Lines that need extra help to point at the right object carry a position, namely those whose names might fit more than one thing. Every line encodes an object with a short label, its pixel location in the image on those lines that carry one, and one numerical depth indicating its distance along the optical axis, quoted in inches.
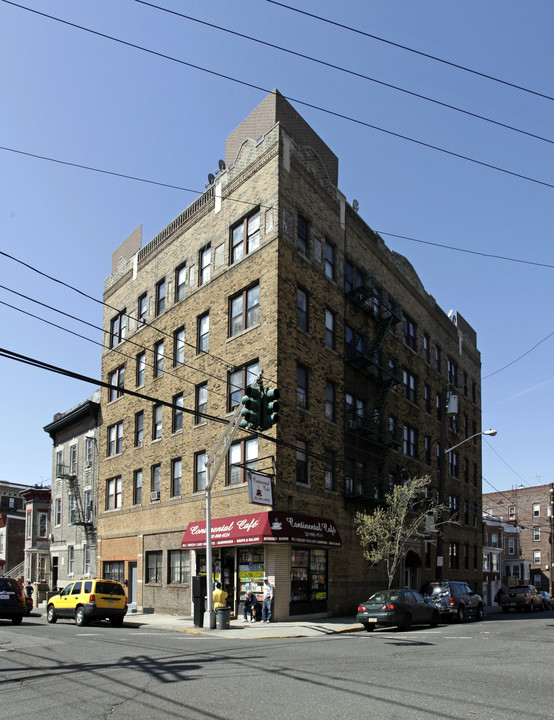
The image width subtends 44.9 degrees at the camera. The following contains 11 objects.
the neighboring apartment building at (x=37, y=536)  1918.1
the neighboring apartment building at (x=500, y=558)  2144.4
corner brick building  1027.3
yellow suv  897.5
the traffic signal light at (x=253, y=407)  647.8
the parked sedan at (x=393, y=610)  840.9
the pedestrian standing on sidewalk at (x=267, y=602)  927.5
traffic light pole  773.6
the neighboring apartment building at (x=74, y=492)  1563.7
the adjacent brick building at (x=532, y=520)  3100.4
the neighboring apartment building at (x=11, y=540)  2487.7
